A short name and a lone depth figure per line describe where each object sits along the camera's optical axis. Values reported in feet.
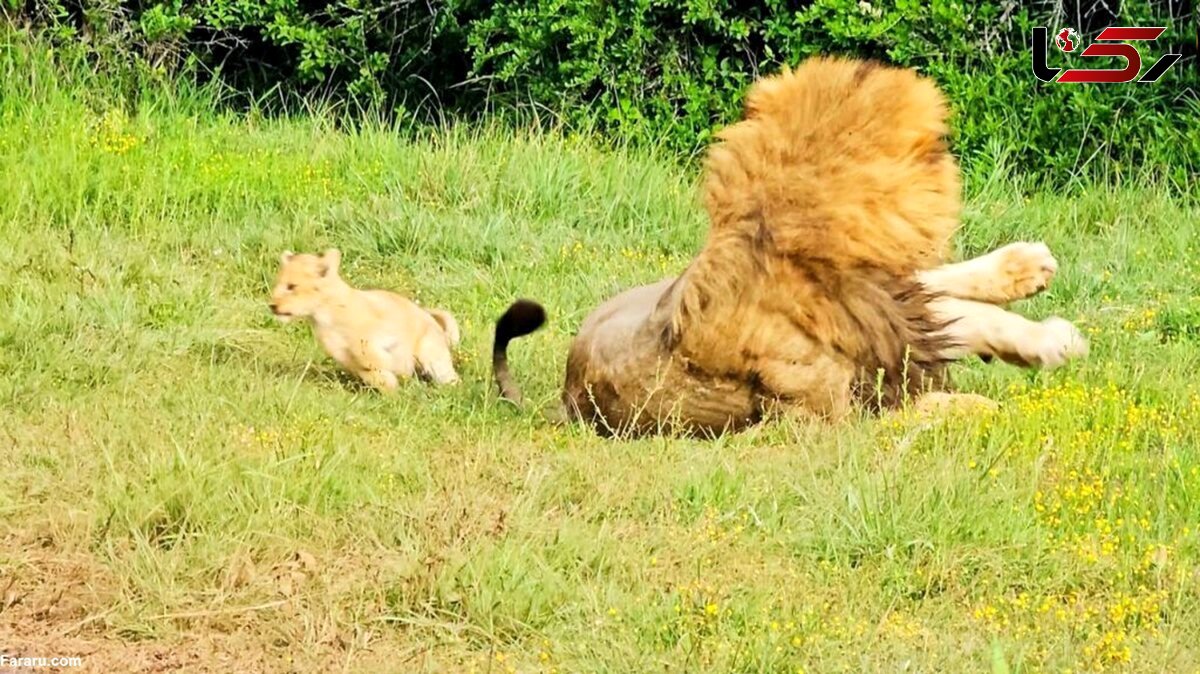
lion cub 39.45
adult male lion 30.40
